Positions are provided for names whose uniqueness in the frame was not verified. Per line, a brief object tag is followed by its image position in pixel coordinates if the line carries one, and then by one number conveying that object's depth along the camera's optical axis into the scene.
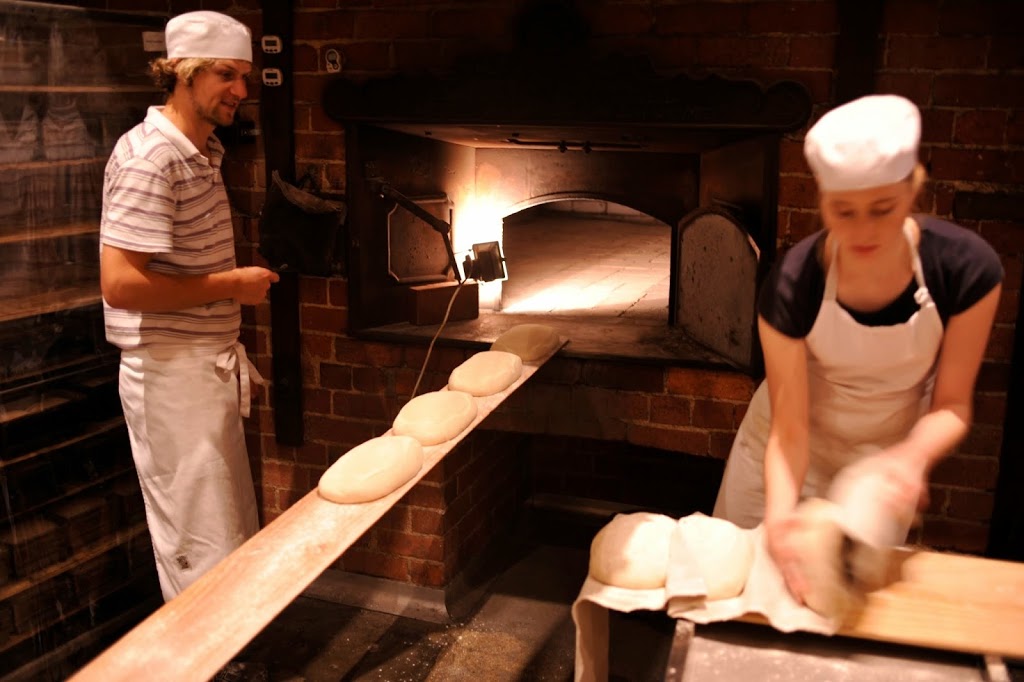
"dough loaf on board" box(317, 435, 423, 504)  1.77
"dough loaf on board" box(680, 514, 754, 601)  1.42
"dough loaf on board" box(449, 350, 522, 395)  2.35
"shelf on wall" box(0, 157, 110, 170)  2.33
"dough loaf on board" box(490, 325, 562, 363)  2.58
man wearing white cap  2.01
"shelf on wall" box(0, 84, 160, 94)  2.30
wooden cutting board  1.31
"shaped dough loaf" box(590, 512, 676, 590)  1.52
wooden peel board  1.21
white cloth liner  1.36
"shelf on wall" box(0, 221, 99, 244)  2.36
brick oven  2.35
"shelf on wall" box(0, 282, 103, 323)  2.35
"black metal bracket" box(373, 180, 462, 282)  2.78
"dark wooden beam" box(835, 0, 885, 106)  2.27
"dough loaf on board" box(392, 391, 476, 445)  2.07
